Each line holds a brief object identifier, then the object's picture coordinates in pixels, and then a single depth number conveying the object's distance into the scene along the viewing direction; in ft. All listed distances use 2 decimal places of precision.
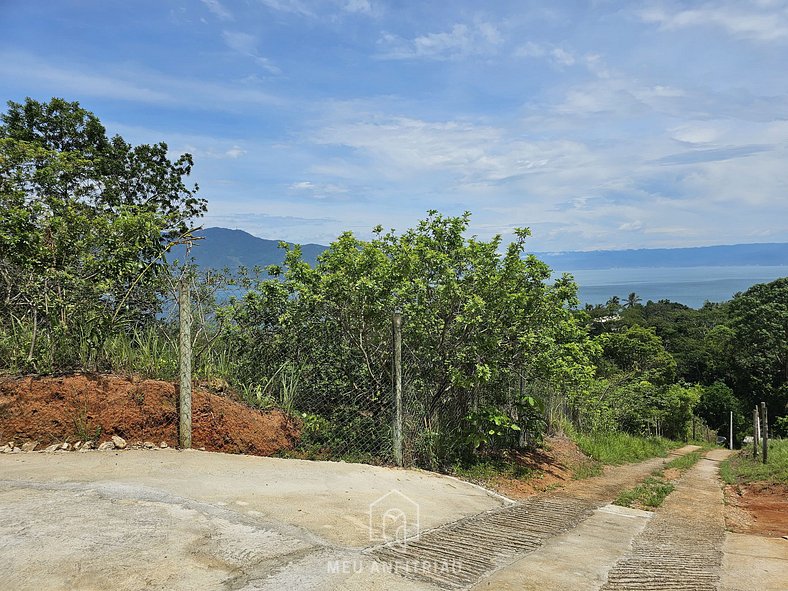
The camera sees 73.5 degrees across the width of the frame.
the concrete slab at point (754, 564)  11.97
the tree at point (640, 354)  119.24
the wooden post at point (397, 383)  21.89
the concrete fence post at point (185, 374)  20.22
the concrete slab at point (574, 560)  11.72
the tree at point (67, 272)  20.62
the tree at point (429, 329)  23.41
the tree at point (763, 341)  130.41
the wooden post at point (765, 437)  44.61
